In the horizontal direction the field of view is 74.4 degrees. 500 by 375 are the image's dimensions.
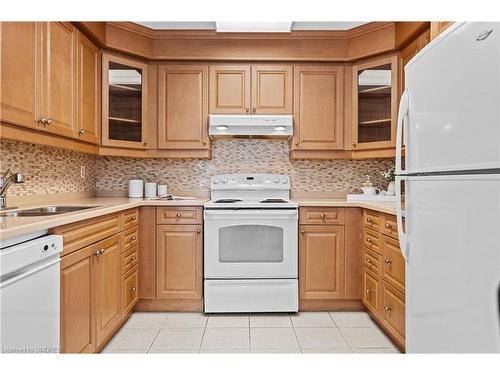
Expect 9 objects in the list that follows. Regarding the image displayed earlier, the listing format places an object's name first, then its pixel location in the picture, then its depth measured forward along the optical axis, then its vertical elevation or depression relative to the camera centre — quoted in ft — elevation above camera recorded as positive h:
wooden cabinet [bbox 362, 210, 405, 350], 6.40 -1.96
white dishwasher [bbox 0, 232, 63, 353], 3.52 -1.29
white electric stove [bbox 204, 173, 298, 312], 8.43 -1.85
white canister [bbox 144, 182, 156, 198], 9.75 -0.16
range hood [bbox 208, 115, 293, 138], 9.17 +1.68
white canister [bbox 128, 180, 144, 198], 9.68 -0.10
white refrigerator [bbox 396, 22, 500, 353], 2.92 -0.04
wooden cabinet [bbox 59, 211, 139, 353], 4.88 -1.87
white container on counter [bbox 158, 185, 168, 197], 9.96 -0.16
